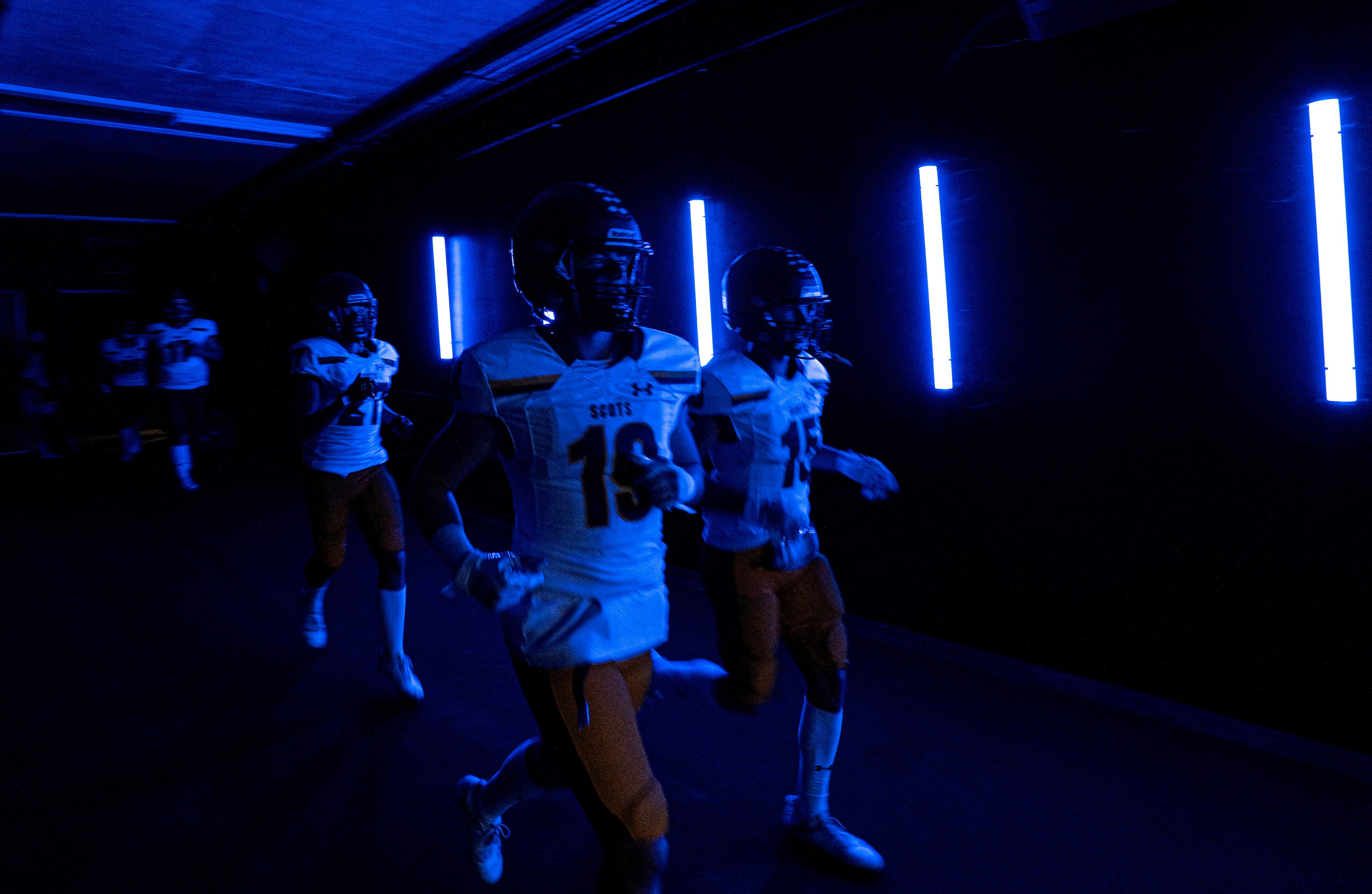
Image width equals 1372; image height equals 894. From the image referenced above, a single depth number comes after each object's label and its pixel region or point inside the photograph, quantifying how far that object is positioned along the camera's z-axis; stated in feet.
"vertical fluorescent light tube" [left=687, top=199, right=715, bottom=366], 18.70
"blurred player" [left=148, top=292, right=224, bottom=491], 32.76
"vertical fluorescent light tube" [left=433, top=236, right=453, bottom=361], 28.55
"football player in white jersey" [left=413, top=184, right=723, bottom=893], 5.72
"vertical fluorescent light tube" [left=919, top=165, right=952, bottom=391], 14.32
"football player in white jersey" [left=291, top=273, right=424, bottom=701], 12.98
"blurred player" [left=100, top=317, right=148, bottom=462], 37.99
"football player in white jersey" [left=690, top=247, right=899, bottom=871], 8.49
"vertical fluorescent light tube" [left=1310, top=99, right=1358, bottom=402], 10.12
